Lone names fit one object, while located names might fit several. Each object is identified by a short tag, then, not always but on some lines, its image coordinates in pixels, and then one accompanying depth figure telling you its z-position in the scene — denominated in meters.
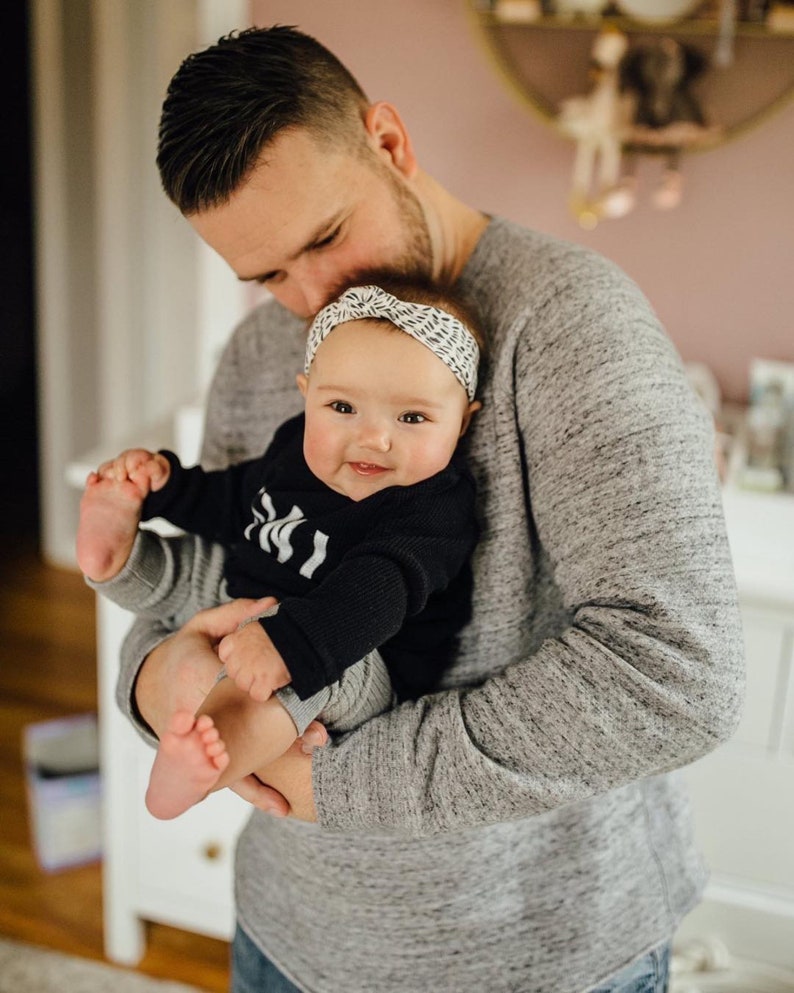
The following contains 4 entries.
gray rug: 1.91
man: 0.70
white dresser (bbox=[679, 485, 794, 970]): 1.43
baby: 0.72
